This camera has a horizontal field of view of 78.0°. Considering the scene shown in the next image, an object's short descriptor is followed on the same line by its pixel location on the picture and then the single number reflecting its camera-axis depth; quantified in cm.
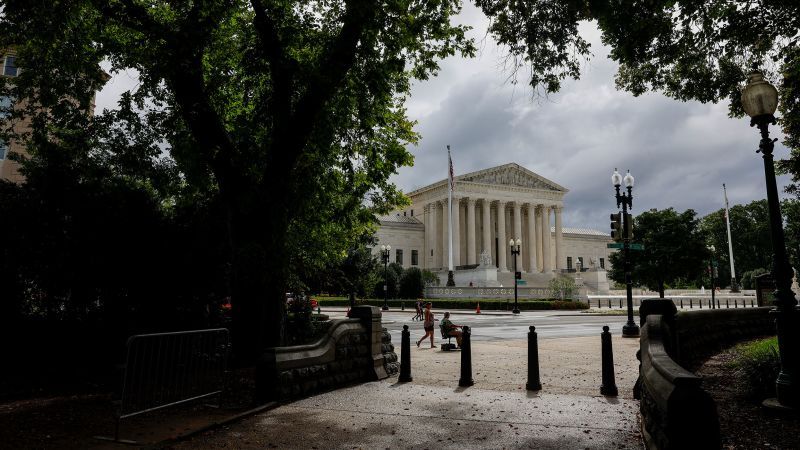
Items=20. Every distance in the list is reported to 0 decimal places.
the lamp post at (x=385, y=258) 4662
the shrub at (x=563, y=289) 5491
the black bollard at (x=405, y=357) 936
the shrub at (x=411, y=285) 6272
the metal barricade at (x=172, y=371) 629
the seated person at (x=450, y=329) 1495
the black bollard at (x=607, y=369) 805
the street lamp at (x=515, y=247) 4253
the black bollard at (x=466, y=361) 896
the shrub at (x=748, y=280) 7943
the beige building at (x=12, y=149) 3256
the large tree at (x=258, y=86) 994
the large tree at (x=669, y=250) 5162
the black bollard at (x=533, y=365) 853
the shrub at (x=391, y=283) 6103
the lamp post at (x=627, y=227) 1833
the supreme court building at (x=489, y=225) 8000
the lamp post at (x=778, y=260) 661
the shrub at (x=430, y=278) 6857
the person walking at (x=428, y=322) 1697
